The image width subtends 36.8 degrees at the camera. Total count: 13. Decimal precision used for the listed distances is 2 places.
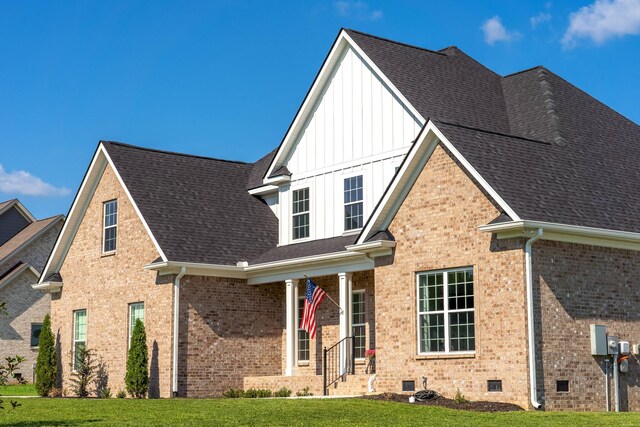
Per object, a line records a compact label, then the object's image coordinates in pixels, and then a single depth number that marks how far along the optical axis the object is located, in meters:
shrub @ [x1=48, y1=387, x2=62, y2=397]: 29.83
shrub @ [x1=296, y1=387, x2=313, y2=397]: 24.47
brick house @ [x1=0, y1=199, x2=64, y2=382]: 43.16
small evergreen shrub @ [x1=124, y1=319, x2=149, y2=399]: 26.30
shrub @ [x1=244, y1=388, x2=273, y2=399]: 25.39
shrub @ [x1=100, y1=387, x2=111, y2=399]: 27.77
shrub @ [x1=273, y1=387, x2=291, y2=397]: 24.80
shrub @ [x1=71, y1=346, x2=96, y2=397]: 28.77
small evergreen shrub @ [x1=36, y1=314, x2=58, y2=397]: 30.38
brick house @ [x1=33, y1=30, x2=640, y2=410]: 19.34
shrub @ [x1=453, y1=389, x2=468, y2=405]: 19.45
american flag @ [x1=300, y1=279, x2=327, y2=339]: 24.89
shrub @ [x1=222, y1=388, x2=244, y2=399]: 25.83
